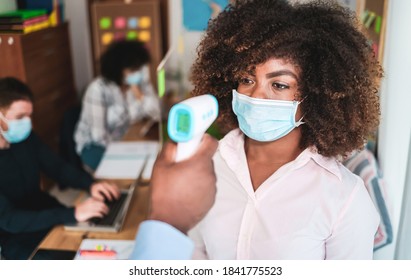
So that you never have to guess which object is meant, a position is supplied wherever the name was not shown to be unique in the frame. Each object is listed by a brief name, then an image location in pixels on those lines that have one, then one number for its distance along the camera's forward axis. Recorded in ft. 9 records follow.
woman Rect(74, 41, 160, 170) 7.27
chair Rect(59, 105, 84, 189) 7.02
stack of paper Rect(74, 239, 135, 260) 3.84
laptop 4.27
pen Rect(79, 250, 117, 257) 3.85
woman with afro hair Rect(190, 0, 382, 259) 2.97
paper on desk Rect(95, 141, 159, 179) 5.56
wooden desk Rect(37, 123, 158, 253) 4.07
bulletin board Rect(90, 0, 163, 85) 9.59
